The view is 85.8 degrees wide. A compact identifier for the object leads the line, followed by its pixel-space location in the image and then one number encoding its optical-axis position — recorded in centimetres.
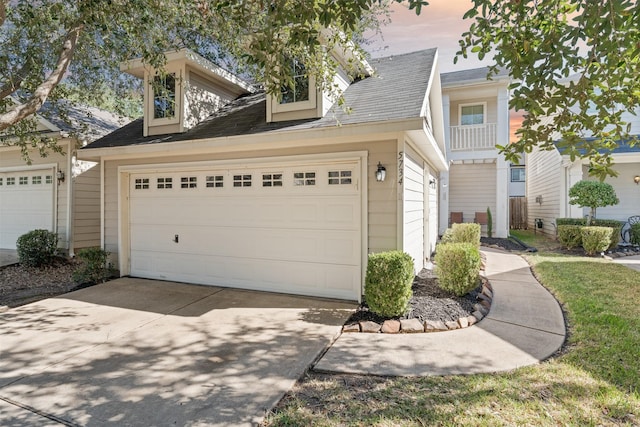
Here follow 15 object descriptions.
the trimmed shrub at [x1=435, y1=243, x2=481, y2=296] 539
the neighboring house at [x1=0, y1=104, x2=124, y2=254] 934
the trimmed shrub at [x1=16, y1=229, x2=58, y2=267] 859
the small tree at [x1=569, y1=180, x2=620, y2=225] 996
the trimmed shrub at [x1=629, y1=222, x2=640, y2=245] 1033
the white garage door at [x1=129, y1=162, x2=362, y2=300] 573
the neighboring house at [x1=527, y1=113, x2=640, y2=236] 1095
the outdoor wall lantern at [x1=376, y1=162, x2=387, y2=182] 525
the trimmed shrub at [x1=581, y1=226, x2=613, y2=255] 912
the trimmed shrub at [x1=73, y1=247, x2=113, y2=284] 707
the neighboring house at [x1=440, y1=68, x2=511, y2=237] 1264
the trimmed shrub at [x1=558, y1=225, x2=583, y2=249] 981
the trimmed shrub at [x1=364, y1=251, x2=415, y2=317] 456
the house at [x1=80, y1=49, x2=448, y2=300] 544
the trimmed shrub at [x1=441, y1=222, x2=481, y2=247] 859
